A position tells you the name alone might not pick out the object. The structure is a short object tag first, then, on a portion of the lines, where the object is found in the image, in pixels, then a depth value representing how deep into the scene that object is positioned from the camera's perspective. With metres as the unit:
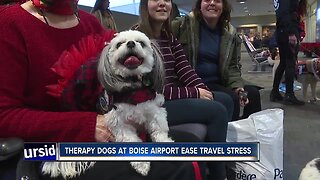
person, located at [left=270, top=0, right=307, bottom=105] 3.79
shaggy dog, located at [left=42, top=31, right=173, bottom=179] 0.99
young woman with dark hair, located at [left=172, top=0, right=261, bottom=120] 1.95
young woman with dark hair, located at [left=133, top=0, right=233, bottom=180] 1.43
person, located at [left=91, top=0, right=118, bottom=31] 3.32
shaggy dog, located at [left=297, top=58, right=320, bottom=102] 3.91
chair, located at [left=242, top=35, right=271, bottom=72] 8.09
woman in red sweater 0.88
